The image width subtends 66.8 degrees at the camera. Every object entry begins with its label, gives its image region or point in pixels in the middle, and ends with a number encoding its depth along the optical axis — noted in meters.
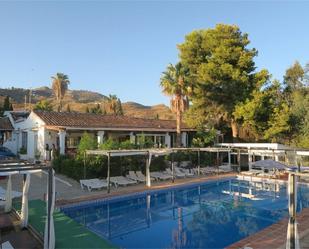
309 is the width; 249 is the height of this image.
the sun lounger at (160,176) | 16.50
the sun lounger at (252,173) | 18.67
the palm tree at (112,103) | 37.14
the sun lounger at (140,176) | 15.51
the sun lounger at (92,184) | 13.20
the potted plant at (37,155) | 19.51
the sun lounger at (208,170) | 19.45
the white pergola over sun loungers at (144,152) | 12.91
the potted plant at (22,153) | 21.65
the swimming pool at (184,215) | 8.66
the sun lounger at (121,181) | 14.39
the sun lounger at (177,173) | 17.59
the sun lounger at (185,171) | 18.16
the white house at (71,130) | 19.27
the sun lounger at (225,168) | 20.71
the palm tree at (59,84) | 39.31
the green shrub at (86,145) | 15.84
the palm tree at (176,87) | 21.76
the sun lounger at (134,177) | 15.37
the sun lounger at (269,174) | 17.99
